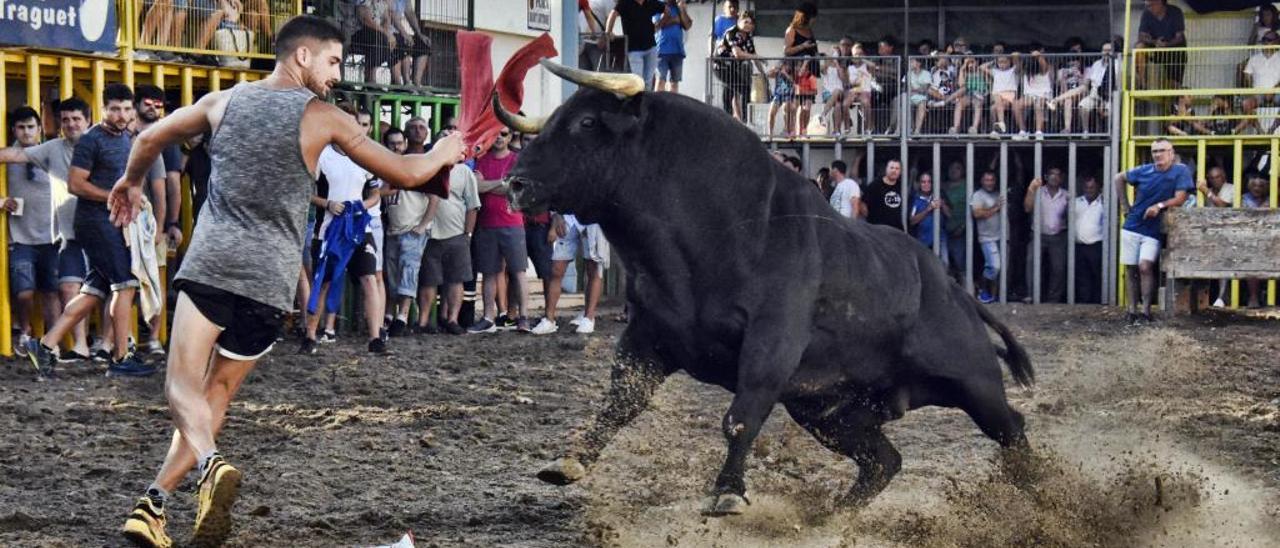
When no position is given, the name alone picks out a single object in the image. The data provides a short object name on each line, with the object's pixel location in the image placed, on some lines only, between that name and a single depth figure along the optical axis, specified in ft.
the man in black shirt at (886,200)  61.36
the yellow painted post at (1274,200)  61.00
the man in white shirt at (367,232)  40.70
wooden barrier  54.65
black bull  19.90
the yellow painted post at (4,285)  38.14
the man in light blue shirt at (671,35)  63.00
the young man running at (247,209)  18.31
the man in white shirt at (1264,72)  63.36
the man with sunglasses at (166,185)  37.68
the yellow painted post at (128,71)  41.34
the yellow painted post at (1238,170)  61.11
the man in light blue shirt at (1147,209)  53.93
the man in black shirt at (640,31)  60.70
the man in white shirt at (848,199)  60.13
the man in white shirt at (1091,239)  63.93
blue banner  37.88
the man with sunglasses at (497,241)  47.42
